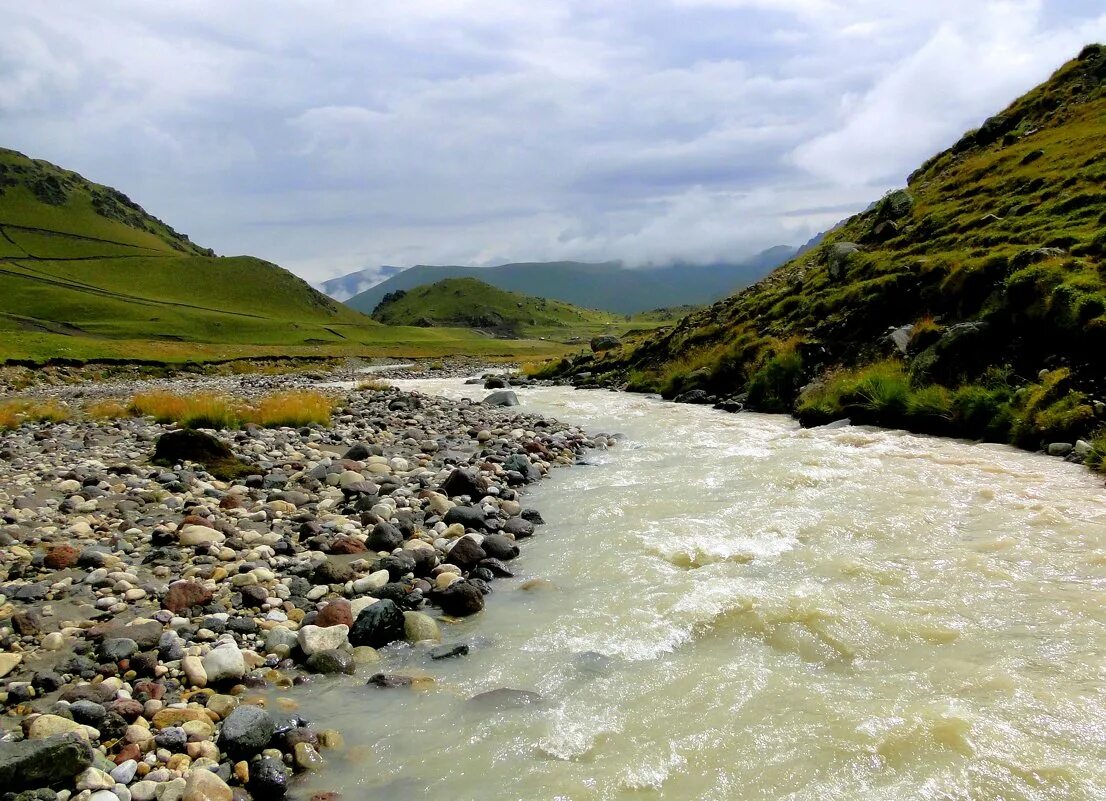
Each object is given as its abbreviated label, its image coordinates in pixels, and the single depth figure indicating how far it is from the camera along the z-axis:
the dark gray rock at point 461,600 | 7.26
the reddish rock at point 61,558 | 7.69
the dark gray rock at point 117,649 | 5.79
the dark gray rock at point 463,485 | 11.85
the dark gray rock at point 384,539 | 9.13
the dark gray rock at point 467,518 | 10.16
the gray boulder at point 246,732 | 4.71
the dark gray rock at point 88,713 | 4.81
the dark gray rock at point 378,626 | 6.58
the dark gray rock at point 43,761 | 4.05
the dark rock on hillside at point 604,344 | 54.50
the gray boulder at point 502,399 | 29.07
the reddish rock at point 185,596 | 6.86
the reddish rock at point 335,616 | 6.75
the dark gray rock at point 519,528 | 10.01
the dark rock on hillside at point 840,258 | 29.39
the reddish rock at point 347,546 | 9.02
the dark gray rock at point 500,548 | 8.96
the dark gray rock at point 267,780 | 4.39
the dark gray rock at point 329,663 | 6.05
